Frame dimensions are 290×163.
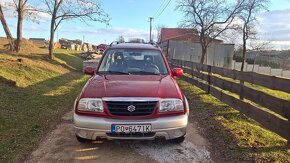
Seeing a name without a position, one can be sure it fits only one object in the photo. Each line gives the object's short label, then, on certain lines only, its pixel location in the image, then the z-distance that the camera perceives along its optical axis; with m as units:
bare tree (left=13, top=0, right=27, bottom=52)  11.88
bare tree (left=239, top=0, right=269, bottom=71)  24.62
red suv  3.05
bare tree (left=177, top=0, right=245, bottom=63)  24.49
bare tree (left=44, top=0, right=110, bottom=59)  13.13
